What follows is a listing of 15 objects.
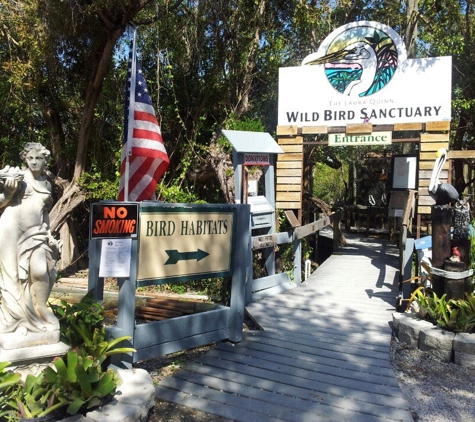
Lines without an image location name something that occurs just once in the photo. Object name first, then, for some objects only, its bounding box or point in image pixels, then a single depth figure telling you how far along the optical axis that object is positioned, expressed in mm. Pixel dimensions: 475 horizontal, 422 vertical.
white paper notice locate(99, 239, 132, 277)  3699
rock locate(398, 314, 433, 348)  4977
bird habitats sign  4055
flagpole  5938
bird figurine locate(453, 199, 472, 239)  5250
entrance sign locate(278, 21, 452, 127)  7926
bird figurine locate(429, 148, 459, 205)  5336
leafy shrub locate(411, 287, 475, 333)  4762
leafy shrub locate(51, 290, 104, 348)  3590
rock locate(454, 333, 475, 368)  4512
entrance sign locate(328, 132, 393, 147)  8172
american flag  6184
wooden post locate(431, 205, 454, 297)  5176
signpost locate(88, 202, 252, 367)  3744
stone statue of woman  3043
